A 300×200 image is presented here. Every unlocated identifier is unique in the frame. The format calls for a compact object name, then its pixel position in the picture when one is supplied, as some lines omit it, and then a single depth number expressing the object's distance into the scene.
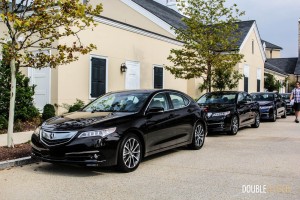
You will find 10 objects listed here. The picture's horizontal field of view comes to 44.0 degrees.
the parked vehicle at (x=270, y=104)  18.03
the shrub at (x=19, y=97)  12.09
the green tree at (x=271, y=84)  38.62
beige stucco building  14.42
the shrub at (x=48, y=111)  13.38
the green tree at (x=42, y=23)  7.83
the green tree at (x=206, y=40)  17.94
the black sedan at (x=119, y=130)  6.33
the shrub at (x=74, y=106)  14.00
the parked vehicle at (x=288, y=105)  24.17
